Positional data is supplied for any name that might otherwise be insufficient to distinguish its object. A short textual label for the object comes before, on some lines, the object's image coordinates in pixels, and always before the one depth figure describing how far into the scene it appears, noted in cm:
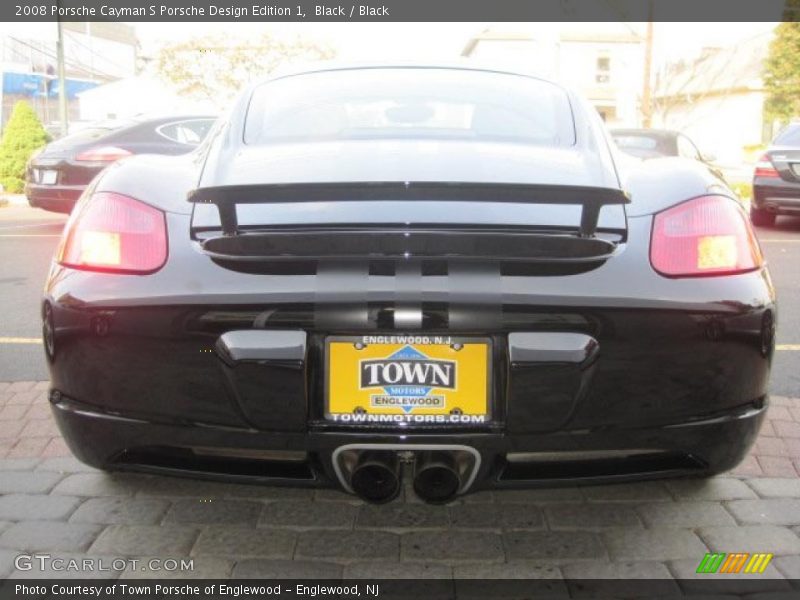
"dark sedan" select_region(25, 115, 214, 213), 958
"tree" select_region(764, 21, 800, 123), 3322
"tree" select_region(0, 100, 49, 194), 1634
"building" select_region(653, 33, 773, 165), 3506
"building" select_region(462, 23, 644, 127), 4794
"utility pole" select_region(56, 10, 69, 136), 1716
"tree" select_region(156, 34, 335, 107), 3547
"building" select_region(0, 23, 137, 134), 4294
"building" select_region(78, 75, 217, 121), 2551
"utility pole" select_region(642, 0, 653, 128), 2319
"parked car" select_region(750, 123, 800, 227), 984
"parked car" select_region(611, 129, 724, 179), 1117
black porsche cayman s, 195
